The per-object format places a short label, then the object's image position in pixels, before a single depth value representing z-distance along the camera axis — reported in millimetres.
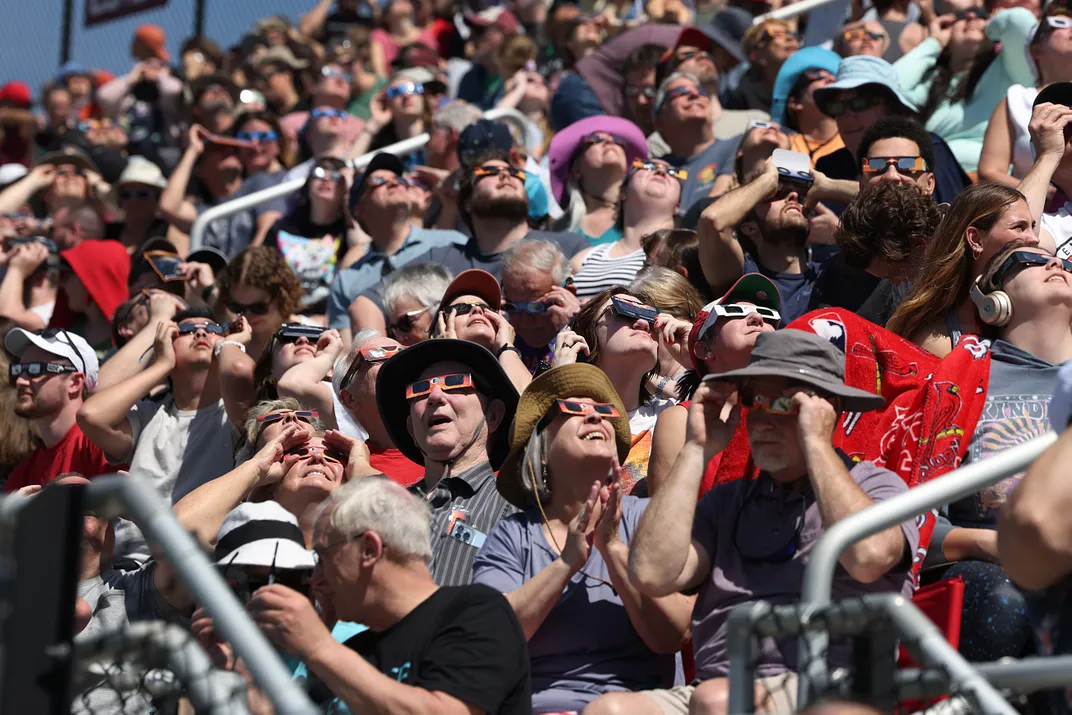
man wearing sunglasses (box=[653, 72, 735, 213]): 16859
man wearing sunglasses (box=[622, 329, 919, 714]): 8141
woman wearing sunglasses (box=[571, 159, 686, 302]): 14391
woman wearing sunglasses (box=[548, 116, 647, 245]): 16437
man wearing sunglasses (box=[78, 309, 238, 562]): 13398
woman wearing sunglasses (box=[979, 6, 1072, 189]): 13734
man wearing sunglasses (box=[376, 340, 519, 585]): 10656
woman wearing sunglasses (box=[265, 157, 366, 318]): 18125
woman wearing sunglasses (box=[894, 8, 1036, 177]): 16266
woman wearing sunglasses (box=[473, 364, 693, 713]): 8797
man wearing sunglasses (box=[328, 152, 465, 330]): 16562
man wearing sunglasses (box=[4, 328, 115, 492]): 14016
